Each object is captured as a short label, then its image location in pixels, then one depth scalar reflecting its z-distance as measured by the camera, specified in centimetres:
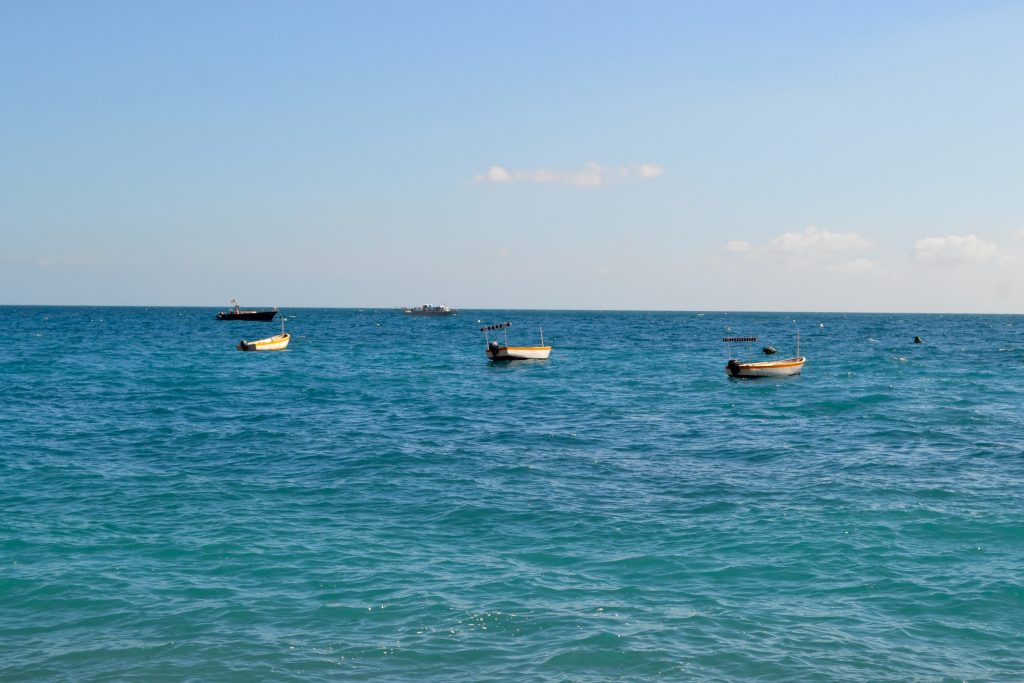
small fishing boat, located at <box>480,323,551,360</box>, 7725
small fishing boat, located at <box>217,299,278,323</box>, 17249
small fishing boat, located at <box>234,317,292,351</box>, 9025
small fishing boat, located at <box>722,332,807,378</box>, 6353
